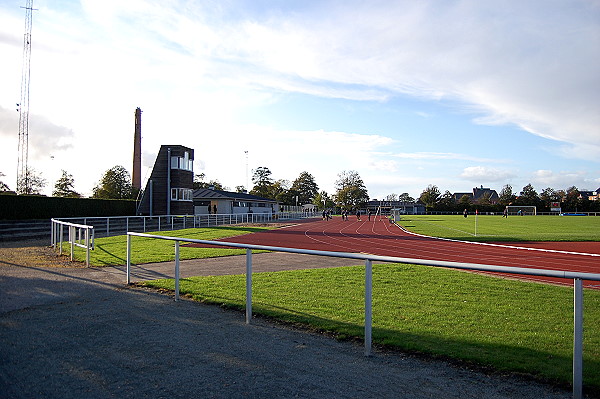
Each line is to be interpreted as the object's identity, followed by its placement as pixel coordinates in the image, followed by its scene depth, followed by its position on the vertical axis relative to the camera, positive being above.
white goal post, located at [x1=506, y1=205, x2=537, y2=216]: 107.36 -0.76
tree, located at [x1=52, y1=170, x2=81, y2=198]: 69.62 +2.84
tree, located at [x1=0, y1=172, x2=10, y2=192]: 66.81 +2.59
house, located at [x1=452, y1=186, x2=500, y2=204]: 182.12 +5.66
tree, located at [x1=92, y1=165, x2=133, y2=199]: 69.12 +3.06
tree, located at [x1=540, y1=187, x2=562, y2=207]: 128.82 +3.39
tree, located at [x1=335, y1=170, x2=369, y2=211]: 137.75 +3.37
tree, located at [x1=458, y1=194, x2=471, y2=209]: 114.64 +0.93
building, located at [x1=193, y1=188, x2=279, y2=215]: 53.16 +0.35
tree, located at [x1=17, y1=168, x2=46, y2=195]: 66.10 +3.15
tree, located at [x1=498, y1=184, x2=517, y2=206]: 137.52 +3.52
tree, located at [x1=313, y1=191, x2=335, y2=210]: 127.06 +1.32
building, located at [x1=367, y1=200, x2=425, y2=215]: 151.66 +0.06
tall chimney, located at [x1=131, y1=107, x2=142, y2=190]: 61.79 +7.44
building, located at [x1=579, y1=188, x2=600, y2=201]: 171.55 +5.24
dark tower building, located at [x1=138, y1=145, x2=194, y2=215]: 40.97 +1.71
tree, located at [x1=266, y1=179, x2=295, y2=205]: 116.81 +3.24
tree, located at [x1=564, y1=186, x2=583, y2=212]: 117.25 +1.41
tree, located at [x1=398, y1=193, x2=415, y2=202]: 175.88 +3.22
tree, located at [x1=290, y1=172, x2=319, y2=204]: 149.88 +6.61
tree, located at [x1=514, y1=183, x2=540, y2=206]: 125.38 +2.55
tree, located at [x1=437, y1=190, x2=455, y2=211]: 118.19 +1.27
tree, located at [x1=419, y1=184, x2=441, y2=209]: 147.12 +3.49
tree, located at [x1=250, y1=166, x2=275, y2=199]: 123.88 +7.21
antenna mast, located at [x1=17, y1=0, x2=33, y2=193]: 56.51 +3.08
